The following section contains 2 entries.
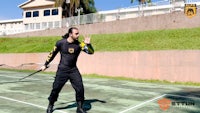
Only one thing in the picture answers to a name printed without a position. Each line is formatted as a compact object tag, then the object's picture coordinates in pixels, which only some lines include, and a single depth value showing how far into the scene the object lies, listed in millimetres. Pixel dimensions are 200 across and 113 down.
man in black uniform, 7320
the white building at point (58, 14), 30197
